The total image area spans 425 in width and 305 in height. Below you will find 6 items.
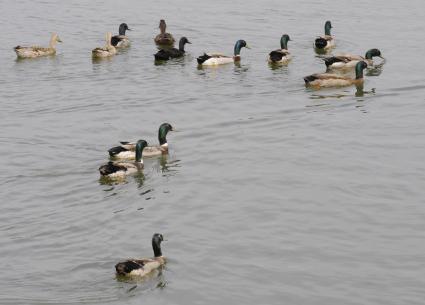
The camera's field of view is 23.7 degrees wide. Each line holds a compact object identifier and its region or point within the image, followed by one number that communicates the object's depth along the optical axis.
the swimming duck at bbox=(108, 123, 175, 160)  26.39
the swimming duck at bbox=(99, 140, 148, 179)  24.55
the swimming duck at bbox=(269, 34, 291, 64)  36.53
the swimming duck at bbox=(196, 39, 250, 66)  37.09
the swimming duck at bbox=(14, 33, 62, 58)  37.66
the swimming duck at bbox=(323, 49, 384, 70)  36.72
